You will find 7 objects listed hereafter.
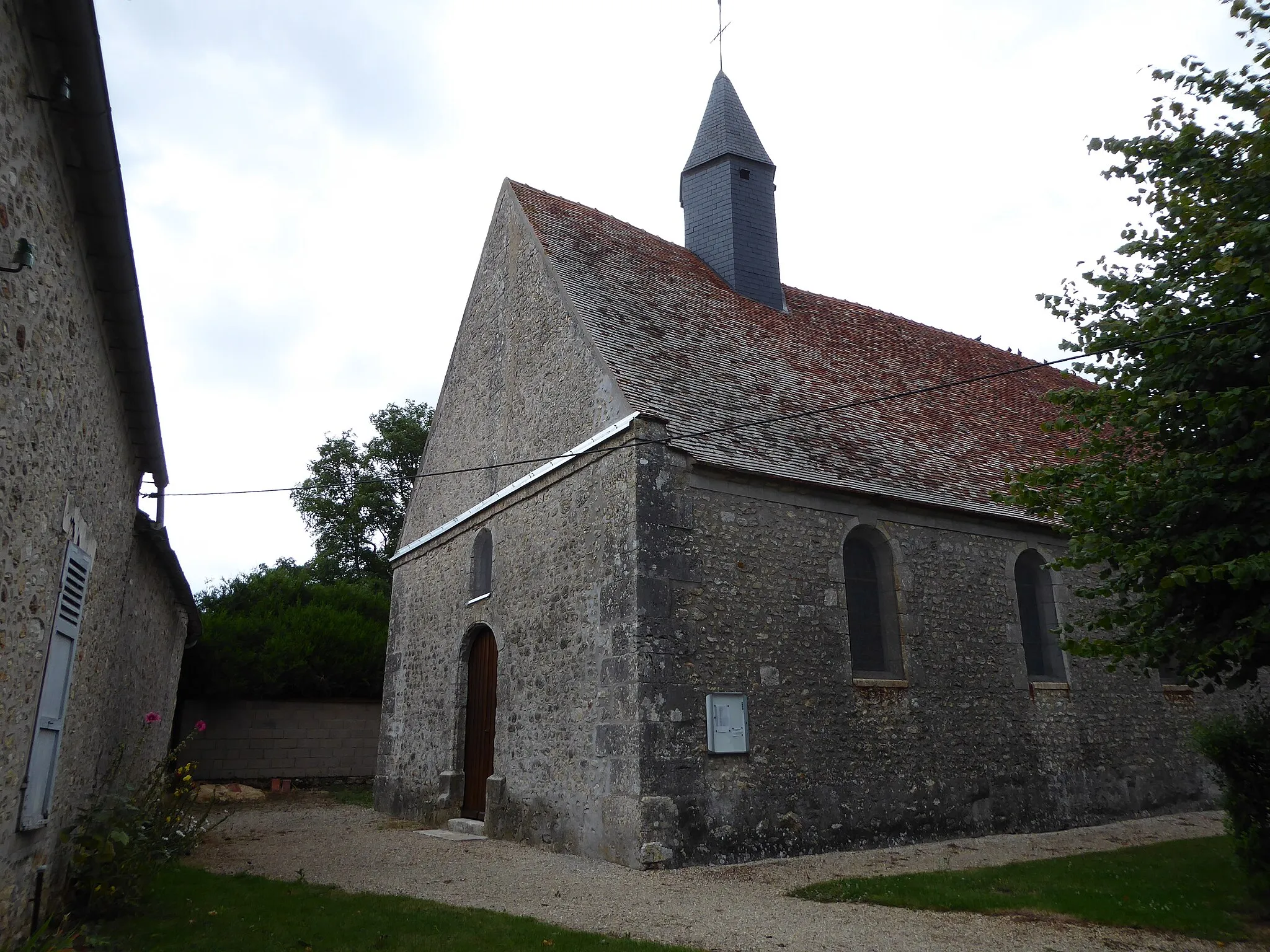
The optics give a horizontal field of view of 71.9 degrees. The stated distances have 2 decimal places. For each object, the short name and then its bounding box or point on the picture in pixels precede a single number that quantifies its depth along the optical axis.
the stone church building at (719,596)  9.02
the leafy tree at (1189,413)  6.25
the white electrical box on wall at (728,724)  8.86
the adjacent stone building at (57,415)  3.88
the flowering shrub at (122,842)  5.95
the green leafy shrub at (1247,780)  6.32
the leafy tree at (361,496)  29.77
